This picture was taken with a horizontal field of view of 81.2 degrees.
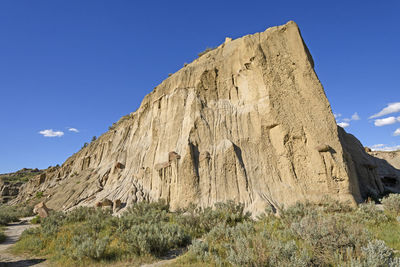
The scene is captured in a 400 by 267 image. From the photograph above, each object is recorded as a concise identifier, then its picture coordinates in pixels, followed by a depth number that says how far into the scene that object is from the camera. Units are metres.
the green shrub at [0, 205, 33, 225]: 17.60
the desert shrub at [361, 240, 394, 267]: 3.78
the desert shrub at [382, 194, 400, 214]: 9.41
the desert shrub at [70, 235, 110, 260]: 6.55
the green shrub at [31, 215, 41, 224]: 16.96
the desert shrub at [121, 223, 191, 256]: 6.70
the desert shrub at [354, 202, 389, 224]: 7.72
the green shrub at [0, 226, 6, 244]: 10.93
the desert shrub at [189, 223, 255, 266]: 4.79
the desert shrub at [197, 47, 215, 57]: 24.33
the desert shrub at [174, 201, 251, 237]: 9.02
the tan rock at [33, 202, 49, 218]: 17.75
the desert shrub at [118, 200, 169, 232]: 9.64
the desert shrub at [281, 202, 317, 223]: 8.61
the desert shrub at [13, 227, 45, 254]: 8.80
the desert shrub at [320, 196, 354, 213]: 11.05
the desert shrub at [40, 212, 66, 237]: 10.32
